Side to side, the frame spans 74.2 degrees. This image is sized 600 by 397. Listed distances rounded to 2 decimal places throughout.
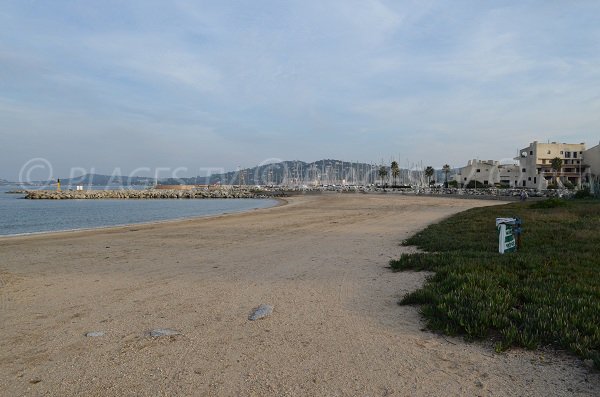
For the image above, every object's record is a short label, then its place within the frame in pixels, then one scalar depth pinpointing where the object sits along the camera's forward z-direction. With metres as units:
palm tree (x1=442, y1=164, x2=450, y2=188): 117.06
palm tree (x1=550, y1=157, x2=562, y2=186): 72.69
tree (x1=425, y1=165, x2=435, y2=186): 119.95
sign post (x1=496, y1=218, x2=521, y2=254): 9.54
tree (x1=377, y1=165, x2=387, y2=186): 131.88
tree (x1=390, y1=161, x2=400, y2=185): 121.62
